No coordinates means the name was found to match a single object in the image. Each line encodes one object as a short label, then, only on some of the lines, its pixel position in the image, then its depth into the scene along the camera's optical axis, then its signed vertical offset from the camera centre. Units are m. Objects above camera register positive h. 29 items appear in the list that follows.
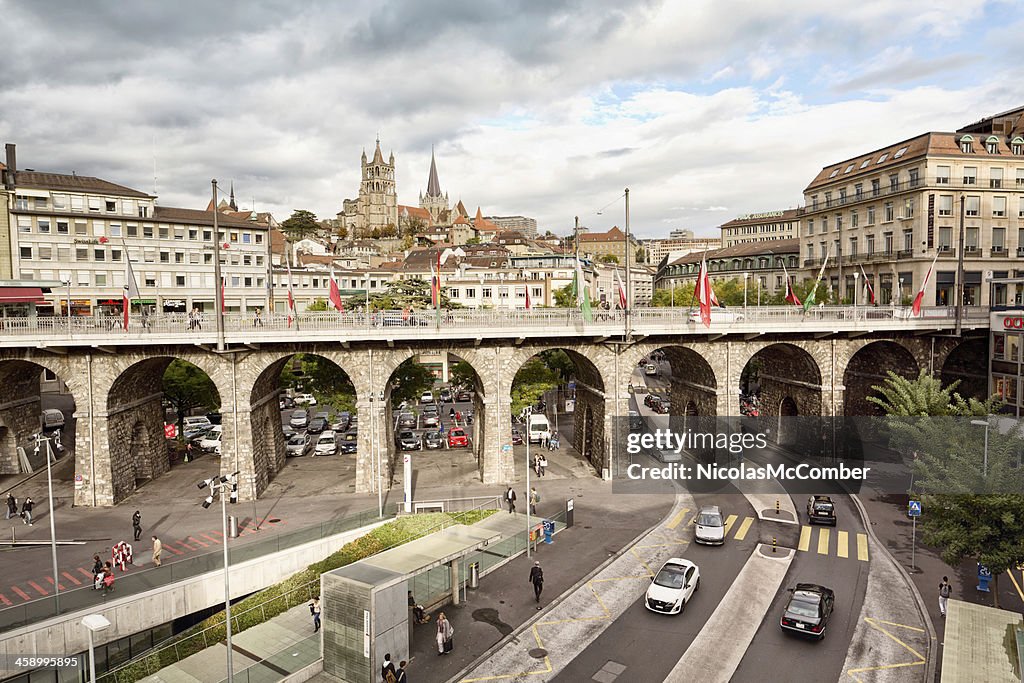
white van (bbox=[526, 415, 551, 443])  56.71 -12.07
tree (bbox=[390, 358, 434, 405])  54.38 -7.15
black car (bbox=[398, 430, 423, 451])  55.91 -12.70
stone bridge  39.06 -5.71
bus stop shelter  20.92 -10.60
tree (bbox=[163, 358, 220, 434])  56.66 -7.47
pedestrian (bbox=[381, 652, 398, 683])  20.27 -12.02
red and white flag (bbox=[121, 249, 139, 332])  37.78 +0.96
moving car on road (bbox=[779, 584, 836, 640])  22.92 -11.91
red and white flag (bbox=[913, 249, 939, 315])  41.92 -0.87
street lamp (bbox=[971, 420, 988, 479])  23.67 -6.93
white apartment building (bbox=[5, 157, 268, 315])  63.88 +6.99
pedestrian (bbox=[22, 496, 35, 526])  35.78 -11.57
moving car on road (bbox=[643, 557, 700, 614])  25.17 -12.02
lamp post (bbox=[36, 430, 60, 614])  24.11 -11.07
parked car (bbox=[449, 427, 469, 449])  56.88 -12.82
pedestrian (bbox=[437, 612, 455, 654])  22.97 -12.28
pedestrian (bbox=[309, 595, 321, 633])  24.65 -12.21
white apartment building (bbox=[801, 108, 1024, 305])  61.84 +7.59
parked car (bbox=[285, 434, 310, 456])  53.94 -12.34
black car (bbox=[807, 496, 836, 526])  35.03 -12.36
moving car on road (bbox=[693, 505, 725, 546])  32.31 -12.16
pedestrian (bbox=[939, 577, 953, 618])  24.62 -12.02
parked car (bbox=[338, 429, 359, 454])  55.97 -12.86
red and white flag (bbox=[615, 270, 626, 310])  41.90 +0.10
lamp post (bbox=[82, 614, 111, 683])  17.72 -8.94
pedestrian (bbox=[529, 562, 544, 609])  26.53 -11.86
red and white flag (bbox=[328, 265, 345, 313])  39.81 +0.30
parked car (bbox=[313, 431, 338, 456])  54.22 -12.39
